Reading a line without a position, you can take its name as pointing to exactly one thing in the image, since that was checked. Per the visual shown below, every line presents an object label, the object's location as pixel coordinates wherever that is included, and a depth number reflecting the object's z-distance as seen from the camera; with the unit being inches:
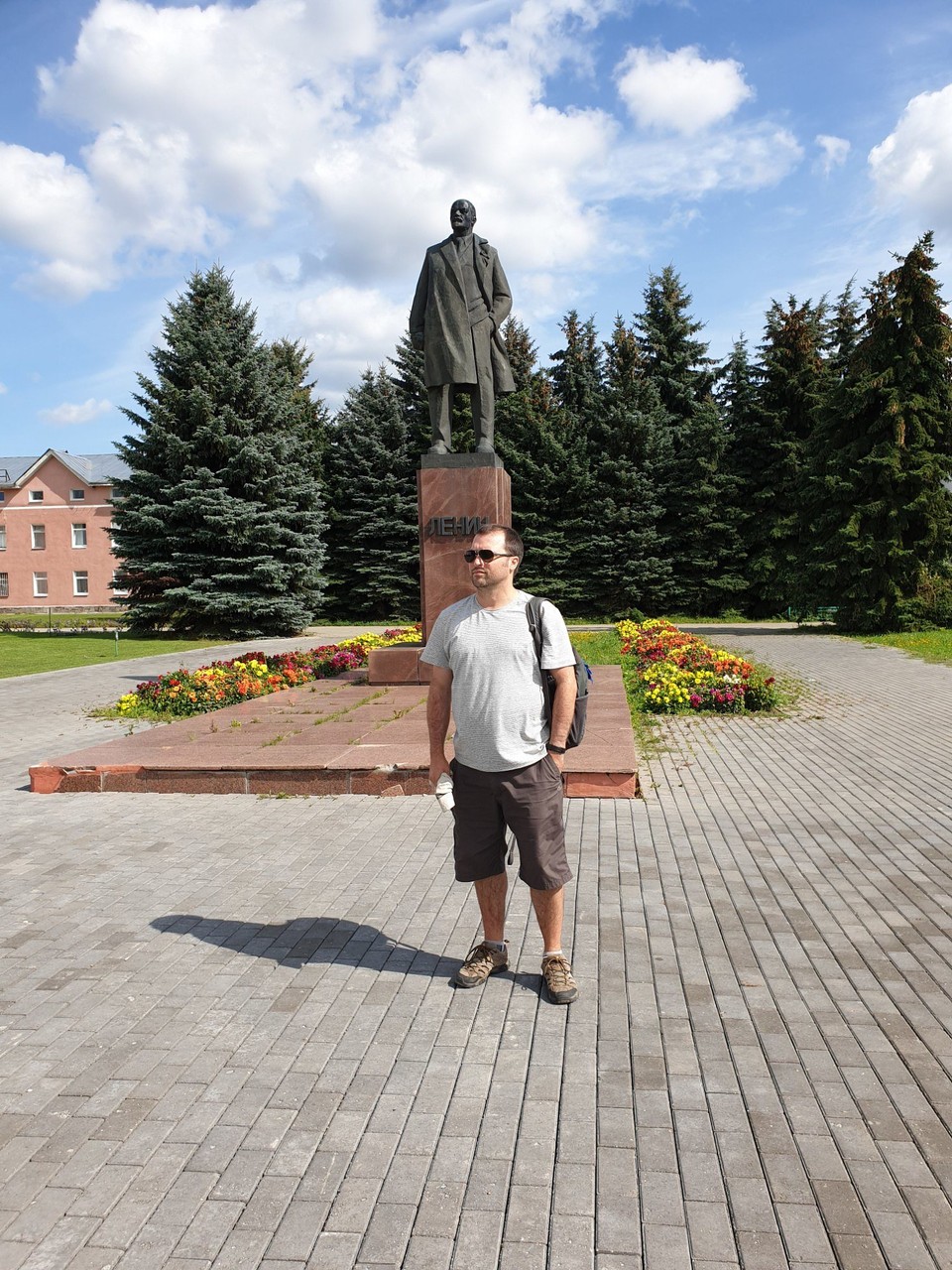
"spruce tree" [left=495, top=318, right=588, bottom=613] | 1245.7
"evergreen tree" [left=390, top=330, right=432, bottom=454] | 1282.0
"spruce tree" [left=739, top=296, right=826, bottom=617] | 1188.5
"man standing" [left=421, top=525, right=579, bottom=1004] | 131.7
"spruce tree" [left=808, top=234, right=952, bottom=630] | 884.6
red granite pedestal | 387.5
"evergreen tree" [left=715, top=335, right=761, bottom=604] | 1211.2
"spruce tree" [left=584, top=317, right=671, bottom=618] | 1209.4
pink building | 1886.1
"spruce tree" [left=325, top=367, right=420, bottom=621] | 1243.8
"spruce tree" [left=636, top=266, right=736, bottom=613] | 1206.9
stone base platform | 262.7
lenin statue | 392.5
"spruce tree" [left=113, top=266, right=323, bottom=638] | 986.7
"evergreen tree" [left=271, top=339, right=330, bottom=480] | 1315.2
